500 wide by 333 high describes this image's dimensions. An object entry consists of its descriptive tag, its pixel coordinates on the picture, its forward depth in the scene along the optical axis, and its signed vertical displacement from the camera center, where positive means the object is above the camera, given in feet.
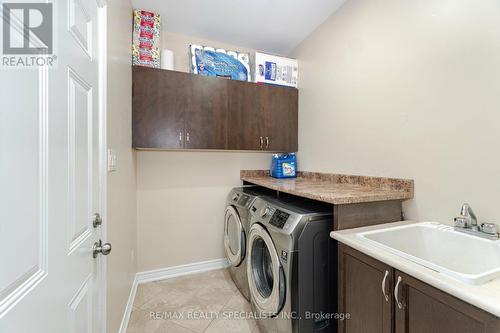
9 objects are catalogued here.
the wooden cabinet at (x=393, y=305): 2.39 -1.80
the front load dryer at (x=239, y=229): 6.68 -2.10
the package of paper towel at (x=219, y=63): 7.84 +3.74
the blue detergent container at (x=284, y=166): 8.71 -0.03
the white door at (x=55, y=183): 1.58 -0.18
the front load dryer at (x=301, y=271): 4.21 -2.05
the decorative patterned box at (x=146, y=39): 6.83 +3.92
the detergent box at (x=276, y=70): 8.37 +3.71
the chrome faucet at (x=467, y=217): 3.86 -0.90
